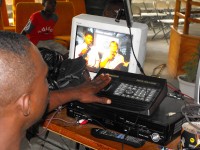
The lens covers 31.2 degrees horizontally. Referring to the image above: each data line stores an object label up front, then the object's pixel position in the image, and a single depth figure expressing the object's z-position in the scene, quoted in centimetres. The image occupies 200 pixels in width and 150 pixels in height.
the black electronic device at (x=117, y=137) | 144
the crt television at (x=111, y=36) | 187
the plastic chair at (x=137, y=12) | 788
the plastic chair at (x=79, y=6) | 602
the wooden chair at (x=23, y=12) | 493
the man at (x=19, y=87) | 101
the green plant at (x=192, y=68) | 357
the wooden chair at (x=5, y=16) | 582
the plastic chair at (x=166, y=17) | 818
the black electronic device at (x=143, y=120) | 142
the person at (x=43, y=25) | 440
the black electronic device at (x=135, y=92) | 149
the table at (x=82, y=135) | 145
